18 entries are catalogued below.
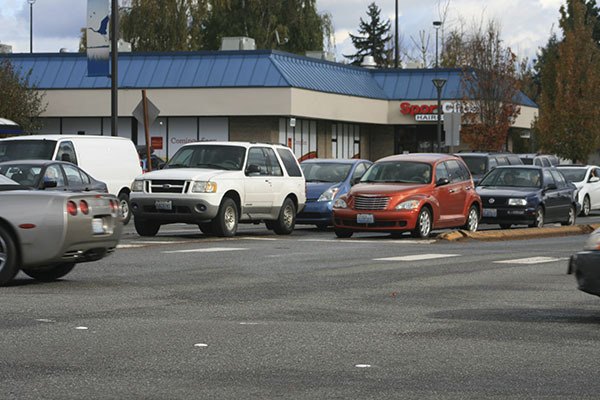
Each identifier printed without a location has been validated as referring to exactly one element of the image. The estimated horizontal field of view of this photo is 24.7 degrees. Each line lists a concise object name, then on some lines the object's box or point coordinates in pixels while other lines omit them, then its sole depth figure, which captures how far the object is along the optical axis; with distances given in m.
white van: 27.91
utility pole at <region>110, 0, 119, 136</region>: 36.27
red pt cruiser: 25.81
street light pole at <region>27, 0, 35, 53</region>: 95.88
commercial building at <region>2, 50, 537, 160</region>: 59.53
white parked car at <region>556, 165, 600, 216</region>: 41.56
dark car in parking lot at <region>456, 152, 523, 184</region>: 38.84
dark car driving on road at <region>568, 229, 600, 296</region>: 11.98
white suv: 24.59
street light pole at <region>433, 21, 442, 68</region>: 84.31
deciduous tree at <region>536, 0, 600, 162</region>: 69.81
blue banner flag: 37.12
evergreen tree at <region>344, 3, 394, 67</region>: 123.94
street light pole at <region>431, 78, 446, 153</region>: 53.27
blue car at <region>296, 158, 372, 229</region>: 29.73
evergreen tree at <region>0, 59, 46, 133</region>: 58.91
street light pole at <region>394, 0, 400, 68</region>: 67.28
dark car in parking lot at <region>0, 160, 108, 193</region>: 24.55
